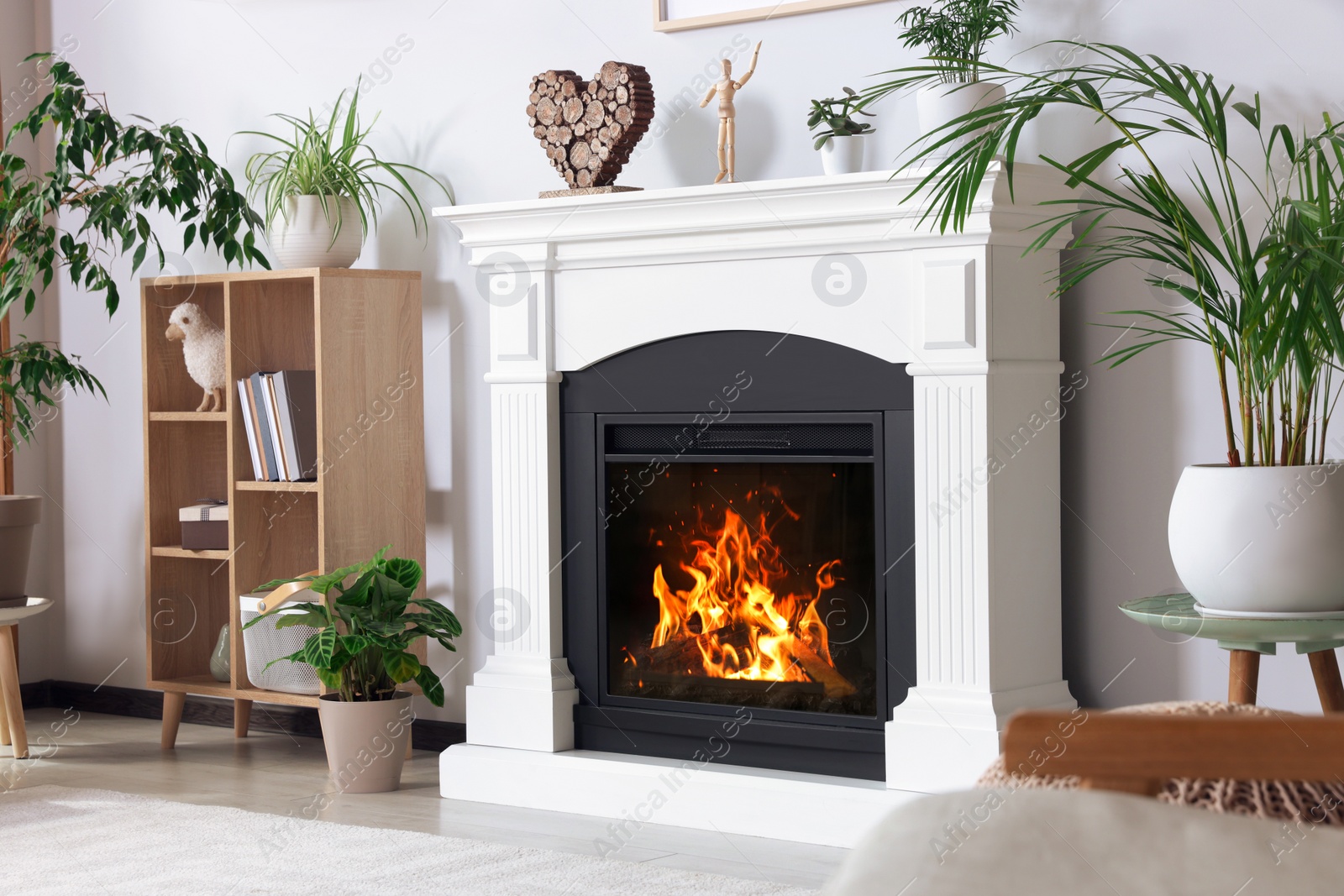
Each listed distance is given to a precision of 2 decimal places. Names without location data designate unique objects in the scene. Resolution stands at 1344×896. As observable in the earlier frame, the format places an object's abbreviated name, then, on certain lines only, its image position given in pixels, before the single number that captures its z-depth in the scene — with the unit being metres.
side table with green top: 2.40
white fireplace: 2.97
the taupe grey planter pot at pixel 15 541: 4.01
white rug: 2.76
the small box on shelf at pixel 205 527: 4.14
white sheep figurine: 4.14
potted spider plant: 3.96
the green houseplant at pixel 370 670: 3.51
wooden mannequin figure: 3.38
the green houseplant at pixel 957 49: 3.05
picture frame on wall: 3.46
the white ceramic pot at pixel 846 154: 3.20
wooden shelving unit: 3.89
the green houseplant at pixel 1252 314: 2.42
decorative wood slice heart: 3.46
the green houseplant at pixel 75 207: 4.01
